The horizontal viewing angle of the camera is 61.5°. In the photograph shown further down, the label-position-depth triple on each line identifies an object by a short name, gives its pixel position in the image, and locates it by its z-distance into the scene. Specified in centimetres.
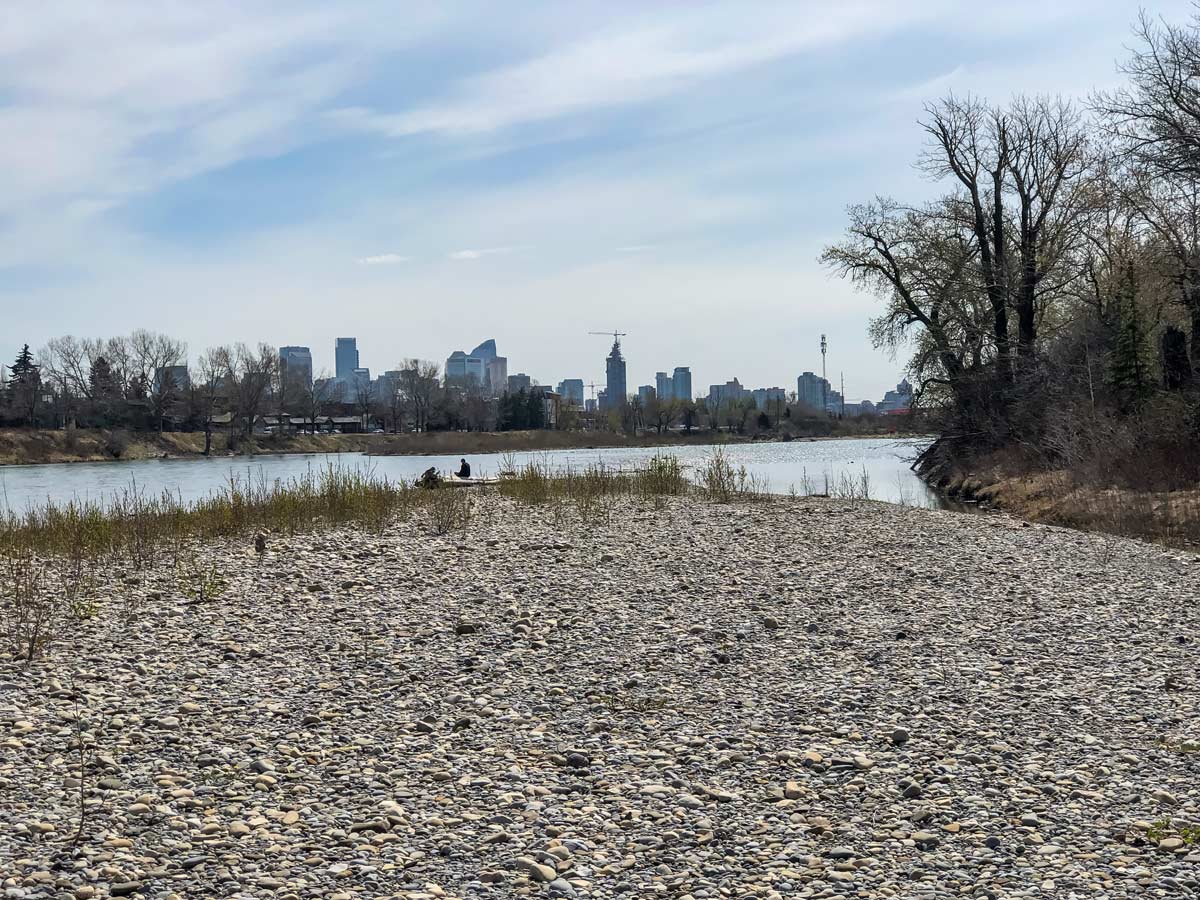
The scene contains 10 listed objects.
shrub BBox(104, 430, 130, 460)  8056
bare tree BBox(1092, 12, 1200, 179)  2134
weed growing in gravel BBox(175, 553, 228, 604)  1094
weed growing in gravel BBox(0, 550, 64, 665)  852
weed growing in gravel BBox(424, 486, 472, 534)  1803
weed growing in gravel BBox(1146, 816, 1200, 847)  465
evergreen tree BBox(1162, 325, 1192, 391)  2772
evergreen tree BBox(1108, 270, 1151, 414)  2716
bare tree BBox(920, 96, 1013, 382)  3244
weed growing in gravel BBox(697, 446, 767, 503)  2450
